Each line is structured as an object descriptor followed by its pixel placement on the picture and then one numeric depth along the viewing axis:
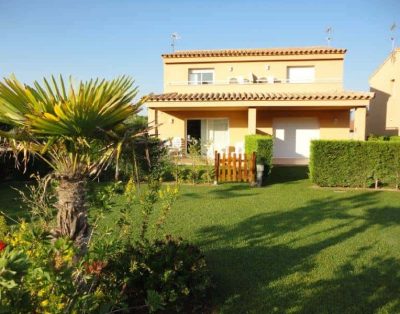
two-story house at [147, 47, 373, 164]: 19.77
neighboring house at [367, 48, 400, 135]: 24.52
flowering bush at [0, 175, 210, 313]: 1.94
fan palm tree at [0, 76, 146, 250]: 2.56
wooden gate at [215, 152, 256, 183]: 12.80
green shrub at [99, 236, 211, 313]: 3.79
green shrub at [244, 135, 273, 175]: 13.10
